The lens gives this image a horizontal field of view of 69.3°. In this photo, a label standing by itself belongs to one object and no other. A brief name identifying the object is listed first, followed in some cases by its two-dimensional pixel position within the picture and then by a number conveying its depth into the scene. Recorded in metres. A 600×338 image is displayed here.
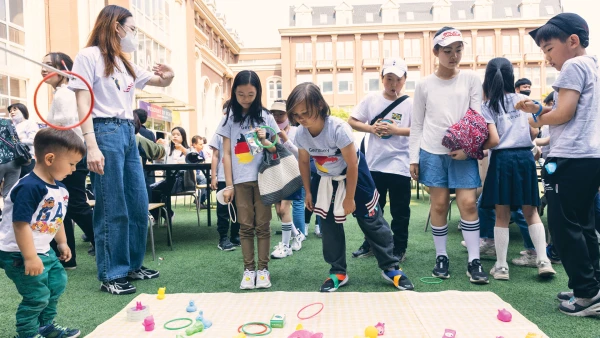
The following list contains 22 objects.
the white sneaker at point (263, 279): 3.08
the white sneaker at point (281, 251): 4.09
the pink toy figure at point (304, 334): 2.10
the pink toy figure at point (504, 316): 2.28
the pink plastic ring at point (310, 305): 2.43
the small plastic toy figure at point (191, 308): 2.57
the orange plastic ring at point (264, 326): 2.26
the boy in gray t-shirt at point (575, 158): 2.38
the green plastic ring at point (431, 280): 3.12
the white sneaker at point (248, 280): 3.07
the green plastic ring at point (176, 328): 2.28
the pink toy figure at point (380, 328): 2.18
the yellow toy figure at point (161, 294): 2.83
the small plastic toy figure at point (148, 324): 2.30
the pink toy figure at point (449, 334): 2.05
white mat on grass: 2.23
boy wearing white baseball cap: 3.62
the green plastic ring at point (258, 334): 2.22
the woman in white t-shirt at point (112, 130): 2.96
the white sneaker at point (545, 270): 3.09
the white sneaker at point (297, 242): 4.46
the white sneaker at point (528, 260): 3.54
